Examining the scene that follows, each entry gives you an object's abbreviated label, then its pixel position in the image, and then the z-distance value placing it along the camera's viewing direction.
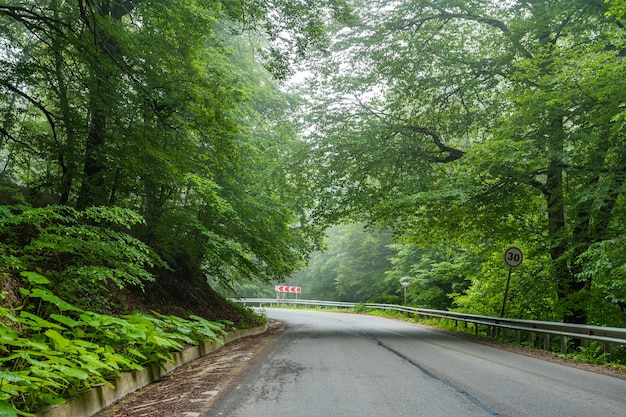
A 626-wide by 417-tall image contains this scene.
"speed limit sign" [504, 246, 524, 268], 12.17
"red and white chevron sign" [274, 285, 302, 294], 41.94
